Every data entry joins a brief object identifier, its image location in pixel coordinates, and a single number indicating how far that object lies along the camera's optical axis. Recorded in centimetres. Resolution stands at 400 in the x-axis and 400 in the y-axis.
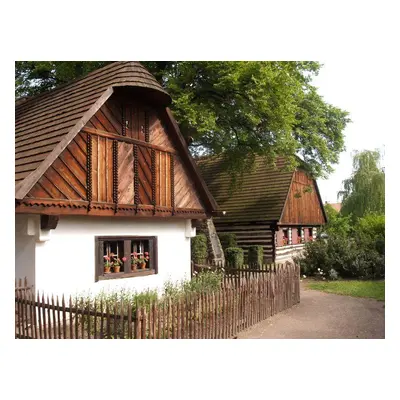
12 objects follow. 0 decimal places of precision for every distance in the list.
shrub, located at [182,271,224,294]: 1033
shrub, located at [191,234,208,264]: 1493
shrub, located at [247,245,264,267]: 1775
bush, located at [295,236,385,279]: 1513
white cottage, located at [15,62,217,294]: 759
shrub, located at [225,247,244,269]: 1662
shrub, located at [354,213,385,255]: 1519
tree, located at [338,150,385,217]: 1338
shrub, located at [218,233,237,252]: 1858
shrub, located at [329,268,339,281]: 1549
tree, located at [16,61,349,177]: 1337
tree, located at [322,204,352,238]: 1841
